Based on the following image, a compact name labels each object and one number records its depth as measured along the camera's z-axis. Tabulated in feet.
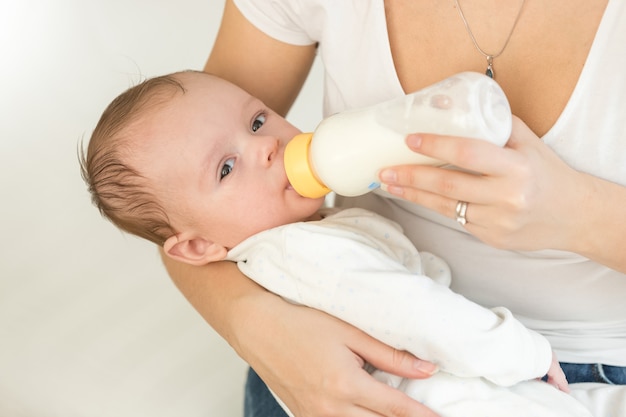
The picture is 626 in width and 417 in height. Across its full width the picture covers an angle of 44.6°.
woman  2.91
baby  3.34
